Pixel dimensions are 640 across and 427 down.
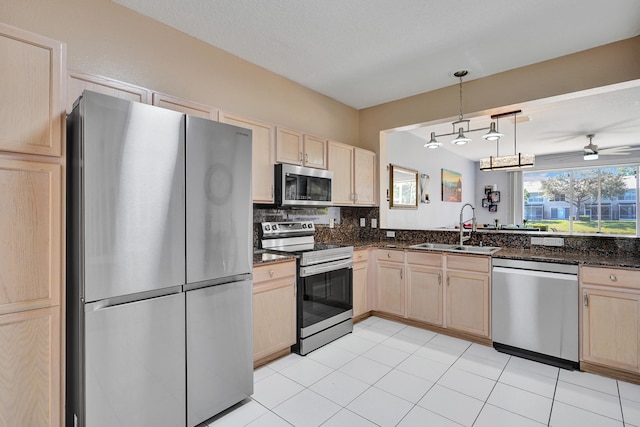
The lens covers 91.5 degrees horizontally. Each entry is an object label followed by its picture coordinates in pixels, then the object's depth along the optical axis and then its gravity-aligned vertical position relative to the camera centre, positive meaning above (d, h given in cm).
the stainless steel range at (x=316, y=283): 278 -68
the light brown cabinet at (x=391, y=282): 353 -81
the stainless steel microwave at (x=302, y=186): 297 +27
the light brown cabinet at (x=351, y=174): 366 +48
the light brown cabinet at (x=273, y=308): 246 -79
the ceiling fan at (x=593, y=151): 555 +111
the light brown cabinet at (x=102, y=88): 180 +78
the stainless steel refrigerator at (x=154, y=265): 145 -28
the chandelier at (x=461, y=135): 326 +87
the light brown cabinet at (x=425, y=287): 325 -81
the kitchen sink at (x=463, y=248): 317 -40
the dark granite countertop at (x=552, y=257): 242 -39
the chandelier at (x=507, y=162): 445 +74
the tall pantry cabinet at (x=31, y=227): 130 -6
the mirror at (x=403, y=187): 468 +40
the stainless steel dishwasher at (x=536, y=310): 253 -84
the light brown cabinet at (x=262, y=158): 279 +50
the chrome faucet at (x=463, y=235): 350 -27
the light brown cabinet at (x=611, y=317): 229 -79
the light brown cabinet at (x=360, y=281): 348 -79
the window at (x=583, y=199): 674 +30
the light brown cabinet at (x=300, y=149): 303 +66
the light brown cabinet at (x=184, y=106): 217 +79
